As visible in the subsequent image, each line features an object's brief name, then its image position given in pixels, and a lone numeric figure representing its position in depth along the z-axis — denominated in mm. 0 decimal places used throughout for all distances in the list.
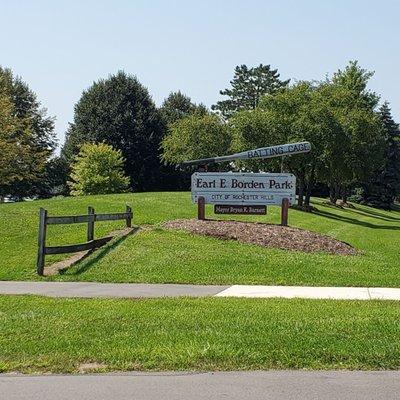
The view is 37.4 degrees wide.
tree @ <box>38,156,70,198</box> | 65000
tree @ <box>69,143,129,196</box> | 47594
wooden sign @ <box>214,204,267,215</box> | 19406
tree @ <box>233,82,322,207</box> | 37906
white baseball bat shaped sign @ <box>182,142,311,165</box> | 21625
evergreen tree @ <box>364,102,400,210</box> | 68000
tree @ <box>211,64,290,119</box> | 83562
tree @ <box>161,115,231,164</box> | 52875
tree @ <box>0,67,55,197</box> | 35831
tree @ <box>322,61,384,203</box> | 39375
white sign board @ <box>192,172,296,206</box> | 19281
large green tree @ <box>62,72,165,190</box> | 61125
